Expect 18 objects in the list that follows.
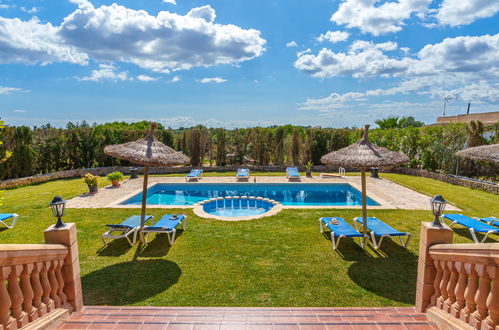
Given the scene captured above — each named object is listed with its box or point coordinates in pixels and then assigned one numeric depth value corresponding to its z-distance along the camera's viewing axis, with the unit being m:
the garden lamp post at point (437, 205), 4.26
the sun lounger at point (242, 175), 16.97
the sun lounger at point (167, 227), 7.40
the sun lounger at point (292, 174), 17.02
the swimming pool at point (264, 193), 14.02
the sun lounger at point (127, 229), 7.16
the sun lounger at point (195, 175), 17.17
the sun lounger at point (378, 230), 7.03
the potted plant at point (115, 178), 15.09
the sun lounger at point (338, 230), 7.00
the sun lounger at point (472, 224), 7.33
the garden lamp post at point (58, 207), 4.11
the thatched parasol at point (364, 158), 6.98
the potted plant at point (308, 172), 18.52
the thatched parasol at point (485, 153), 7.77
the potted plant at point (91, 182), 13.27
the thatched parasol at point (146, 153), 6.91
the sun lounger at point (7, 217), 8.37
